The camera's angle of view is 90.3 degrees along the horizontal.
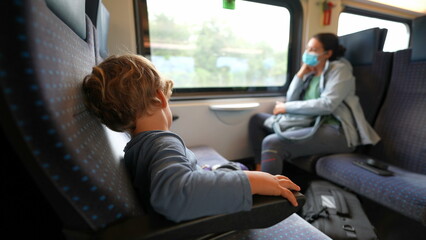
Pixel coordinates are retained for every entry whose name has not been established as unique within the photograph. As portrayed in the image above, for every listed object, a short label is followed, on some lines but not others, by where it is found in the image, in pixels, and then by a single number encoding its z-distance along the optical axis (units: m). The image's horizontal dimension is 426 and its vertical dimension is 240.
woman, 1.47
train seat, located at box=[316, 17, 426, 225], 1.03
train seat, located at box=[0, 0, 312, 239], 0.27
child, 0.43
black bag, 0.98
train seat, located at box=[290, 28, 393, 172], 1.57
